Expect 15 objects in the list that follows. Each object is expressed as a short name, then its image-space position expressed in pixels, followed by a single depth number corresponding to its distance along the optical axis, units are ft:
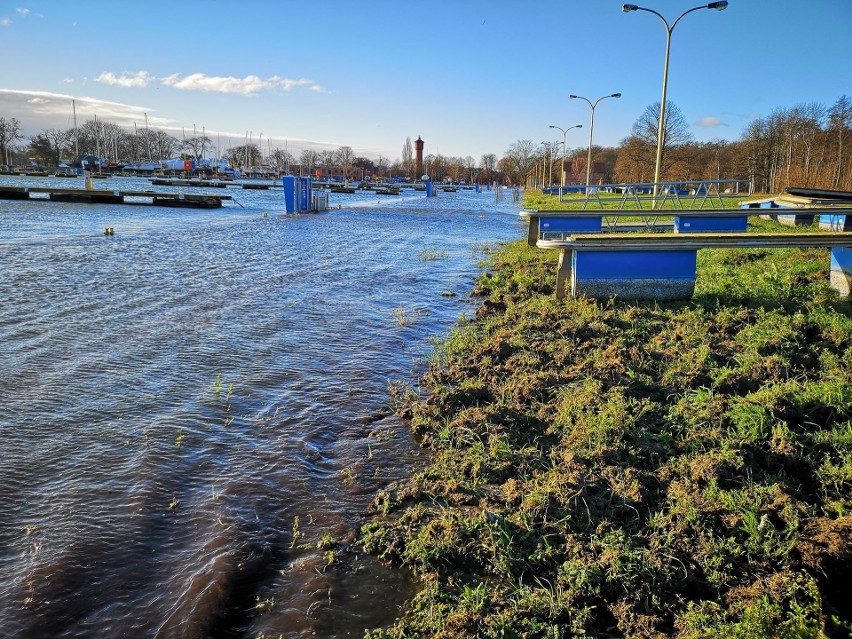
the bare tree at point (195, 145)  529.45
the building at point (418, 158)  564.71
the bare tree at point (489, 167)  638.53
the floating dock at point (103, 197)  138.72
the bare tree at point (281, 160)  556.10
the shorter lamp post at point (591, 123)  152.58
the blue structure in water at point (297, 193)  120.78
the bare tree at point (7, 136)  362.74
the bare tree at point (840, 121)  154.94
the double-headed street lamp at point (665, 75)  74.85
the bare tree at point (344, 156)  588.17
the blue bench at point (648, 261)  24.68
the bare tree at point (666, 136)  212.23
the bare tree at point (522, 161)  446.40
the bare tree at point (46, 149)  409.69
